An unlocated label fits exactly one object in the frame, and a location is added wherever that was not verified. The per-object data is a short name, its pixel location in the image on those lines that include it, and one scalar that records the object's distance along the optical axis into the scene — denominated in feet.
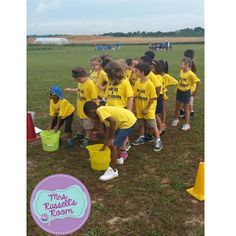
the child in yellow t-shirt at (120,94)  11.96
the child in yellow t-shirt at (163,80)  14.72
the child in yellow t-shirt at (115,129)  10.22
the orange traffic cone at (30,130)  14.26
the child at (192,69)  16.77
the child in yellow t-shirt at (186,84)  15.31
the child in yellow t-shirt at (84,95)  12.68
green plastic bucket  12.90
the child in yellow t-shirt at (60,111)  12.87
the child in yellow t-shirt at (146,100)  12.69
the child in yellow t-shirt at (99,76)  14.82
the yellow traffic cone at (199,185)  9.48
